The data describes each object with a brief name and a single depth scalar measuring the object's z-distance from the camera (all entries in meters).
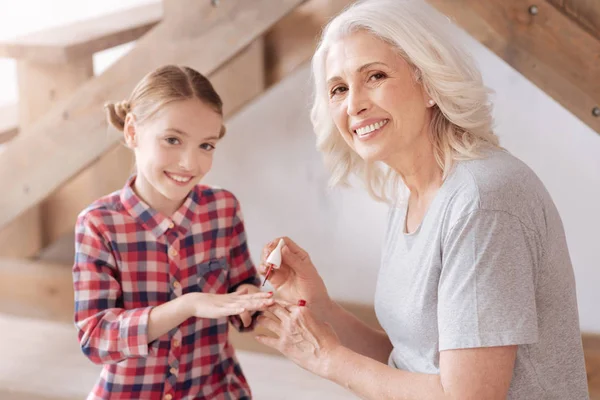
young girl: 1.62
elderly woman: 1.39
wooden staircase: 2.71
